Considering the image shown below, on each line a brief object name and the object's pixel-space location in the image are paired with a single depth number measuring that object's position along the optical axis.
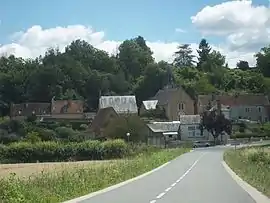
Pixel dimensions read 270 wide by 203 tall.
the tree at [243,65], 185.50
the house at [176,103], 134.88
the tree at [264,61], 164.00
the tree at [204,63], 185.12
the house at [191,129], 118.88
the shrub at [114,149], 77.06
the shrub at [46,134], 101.12
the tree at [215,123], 109.25
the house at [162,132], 109.38
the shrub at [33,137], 91.75
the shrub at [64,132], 105.22
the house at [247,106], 133.62
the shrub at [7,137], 98.56
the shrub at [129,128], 98.00
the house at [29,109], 138.75
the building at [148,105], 140.50
